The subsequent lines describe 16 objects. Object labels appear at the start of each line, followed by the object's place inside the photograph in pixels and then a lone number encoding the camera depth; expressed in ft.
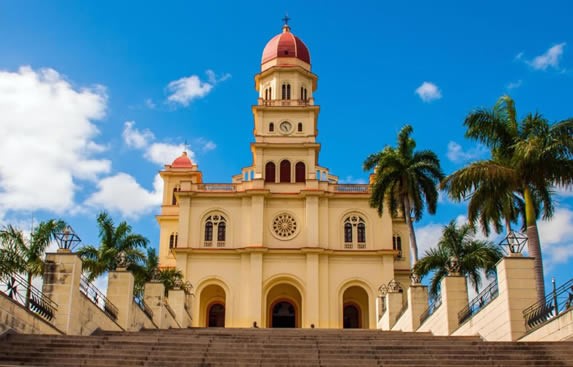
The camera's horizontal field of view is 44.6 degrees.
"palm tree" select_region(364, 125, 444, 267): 125.59
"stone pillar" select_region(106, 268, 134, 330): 83.25
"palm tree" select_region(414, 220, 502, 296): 119.44
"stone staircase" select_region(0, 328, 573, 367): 51.24
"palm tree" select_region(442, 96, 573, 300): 74.33
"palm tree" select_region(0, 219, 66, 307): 99.86
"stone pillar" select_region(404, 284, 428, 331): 92.58
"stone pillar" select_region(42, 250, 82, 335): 66.28
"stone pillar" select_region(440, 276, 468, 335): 77.82
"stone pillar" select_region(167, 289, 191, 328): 121.29
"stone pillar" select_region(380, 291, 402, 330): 109.09
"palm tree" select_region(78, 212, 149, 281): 119.96
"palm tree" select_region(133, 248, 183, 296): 121.39
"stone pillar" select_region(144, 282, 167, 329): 101.86
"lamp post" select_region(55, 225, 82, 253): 69.21
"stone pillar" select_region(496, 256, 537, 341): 61.77
